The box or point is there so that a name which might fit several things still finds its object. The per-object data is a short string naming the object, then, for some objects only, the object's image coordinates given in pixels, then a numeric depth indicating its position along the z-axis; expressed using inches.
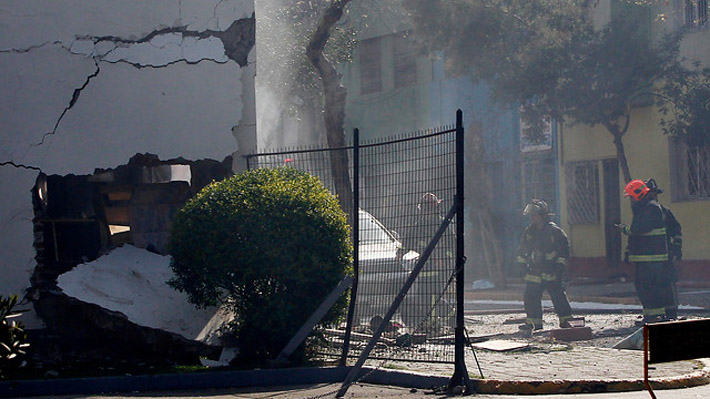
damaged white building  768.9
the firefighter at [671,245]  963.3
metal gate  677.9
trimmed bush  674.8
